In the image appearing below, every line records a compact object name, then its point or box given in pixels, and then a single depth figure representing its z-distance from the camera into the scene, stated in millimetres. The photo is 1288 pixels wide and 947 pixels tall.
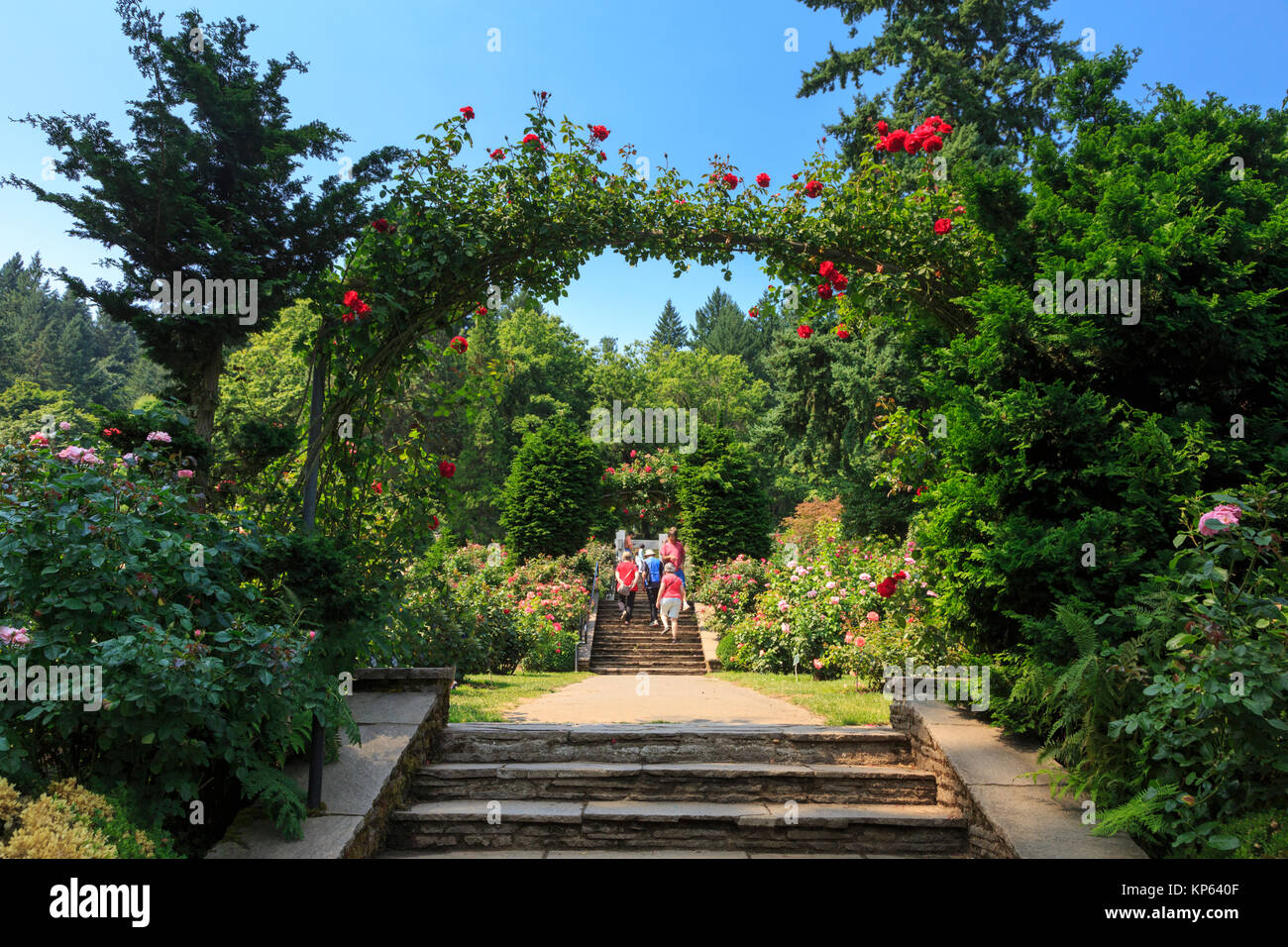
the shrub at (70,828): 2719
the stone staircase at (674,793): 4348
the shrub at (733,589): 14148
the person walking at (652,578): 14930
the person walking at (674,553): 13695
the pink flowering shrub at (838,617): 7191
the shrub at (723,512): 18312
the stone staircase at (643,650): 13375
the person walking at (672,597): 13586
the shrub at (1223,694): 3246
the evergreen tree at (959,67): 17172
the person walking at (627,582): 14242
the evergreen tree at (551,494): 19375
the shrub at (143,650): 3105
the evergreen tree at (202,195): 8781
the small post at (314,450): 5078
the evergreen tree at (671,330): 74312
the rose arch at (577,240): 5535
